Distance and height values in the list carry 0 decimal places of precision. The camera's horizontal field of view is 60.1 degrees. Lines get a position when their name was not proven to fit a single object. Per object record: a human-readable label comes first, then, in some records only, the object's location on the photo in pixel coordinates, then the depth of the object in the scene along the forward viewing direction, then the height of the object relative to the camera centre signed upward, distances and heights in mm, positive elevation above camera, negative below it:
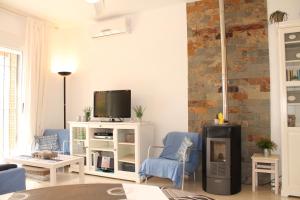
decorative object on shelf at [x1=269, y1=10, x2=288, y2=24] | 3384 +1224
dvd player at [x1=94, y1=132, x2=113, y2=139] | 4211 -395
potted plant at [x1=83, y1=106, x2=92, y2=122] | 4547 -60
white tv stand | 3912 -556
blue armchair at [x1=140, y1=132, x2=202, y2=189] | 3294 -680
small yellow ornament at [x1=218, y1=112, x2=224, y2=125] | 3464 -121
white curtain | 4547 +657
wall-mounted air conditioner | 4469 +1489
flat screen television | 4203 +118
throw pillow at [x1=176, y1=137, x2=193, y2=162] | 3420 -506
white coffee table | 3075 -634
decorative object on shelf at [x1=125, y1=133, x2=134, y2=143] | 4134 -426
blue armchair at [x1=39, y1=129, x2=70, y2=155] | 4547 -469
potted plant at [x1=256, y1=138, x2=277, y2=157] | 3391 -468
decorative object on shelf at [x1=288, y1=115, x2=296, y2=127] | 3287 -143
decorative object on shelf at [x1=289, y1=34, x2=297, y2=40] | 3318 +933
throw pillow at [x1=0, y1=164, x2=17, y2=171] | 2501 -536
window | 4418 +257
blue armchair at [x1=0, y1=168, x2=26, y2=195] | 2270 -622
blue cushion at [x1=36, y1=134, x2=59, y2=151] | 4480 -545
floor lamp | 4945 +733
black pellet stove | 3229 -626
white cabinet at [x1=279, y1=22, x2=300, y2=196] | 3186 +68
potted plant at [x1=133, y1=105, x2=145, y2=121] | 4066 -5
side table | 3234 -720
